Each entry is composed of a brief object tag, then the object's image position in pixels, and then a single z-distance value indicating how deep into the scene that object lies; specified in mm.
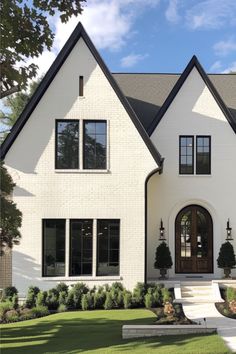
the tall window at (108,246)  15766
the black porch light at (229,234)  17641
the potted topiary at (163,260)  17047
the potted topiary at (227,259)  17016
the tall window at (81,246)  15695
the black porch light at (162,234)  17703
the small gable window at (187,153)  18234
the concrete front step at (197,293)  14852
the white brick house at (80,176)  15656
